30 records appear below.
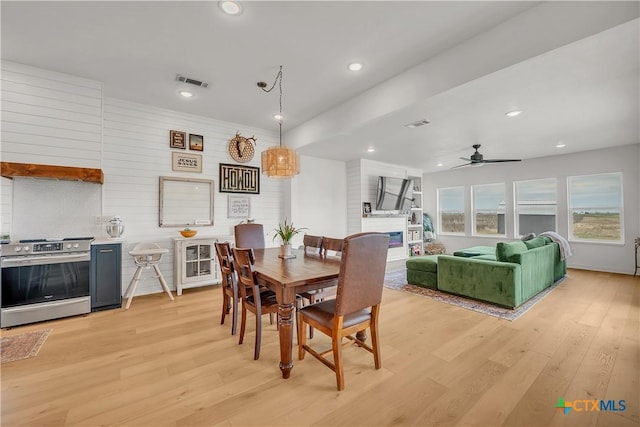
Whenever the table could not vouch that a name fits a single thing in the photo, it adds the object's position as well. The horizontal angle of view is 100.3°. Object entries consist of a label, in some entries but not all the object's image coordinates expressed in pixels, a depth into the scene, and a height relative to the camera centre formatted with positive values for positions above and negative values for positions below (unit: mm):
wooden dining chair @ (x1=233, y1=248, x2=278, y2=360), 2305 -747
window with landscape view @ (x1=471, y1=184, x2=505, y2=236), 7461 +208
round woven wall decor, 4969 +1306
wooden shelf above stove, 2990 +535
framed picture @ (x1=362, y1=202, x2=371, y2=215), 6624 +223
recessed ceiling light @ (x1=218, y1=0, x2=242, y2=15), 2186 +1756
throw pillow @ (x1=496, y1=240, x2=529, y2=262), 3658 -467
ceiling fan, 5225 +1137
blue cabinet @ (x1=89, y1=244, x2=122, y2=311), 3391 -778
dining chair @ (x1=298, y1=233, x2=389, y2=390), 1880 -609
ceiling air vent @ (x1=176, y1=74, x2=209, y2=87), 3378 +1770
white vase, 3014 -382
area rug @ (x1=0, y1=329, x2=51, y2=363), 2359 -1226
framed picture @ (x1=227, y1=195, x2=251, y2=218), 4998 +191
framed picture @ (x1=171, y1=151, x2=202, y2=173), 4445 +939
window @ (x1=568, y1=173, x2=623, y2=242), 5777 +221
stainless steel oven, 2914 -729
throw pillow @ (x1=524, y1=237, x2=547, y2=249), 4234 -415
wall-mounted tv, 6809 +623
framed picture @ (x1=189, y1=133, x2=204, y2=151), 4582 +1296
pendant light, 3334 +701
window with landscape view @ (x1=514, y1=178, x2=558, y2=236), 6604 +288
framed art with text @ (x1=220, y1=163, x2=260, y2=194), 4895 +722
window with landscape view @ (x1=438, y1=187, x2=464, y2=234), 8352 +225
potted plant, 2993 -319
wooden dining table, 2006 -512
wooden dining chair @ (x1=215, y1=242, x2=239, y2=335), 2682 -671
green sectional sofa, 3508 -820
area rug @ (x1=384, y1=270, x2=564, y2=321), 3359 -1198
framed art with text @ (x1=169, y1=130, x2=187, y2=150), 4406 +1300
